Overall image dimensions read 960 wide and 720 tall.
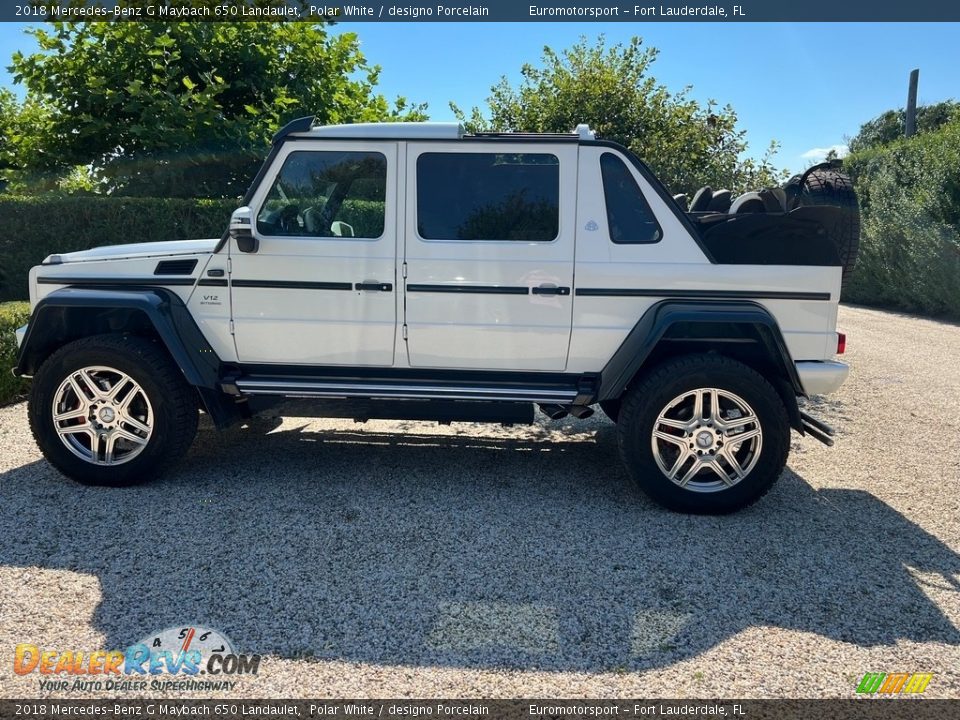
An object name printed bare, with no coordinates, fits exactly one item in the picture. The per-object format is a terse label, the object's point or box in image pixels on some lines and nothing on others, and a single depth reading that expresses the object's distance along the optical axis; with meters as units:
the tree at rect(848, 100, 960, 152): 39.47
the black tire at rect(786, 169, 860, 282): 4.34
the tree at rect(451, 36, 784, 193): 7.62
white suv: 4.22
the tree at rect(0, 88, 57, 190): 11.44
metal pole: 21.94
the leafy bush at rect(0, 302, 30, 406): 6.61
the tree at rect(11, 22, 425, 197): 10.59
